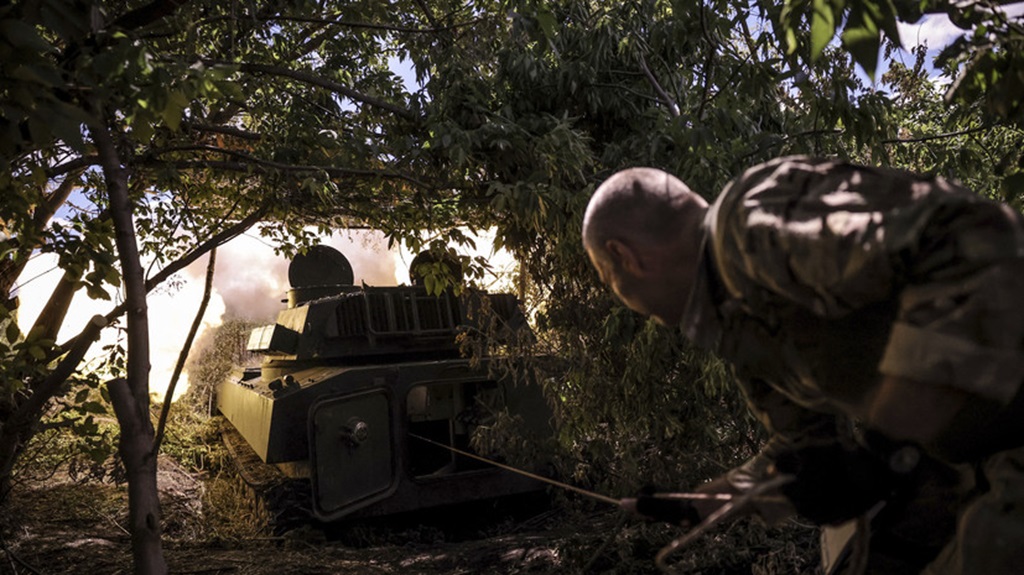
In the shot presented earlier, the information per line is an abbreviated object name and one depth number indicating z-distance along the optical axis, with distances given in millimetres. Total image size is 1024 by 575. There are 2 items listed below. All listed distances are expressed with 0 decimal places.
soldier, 1423
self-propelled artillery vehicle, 6832
